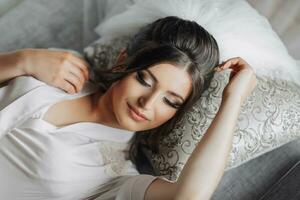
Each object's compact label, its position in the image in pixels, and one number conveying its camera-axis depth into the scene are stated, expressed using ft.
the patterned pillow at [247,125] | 4.19
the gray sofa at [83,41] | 4.47
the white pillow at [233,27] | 4.39
